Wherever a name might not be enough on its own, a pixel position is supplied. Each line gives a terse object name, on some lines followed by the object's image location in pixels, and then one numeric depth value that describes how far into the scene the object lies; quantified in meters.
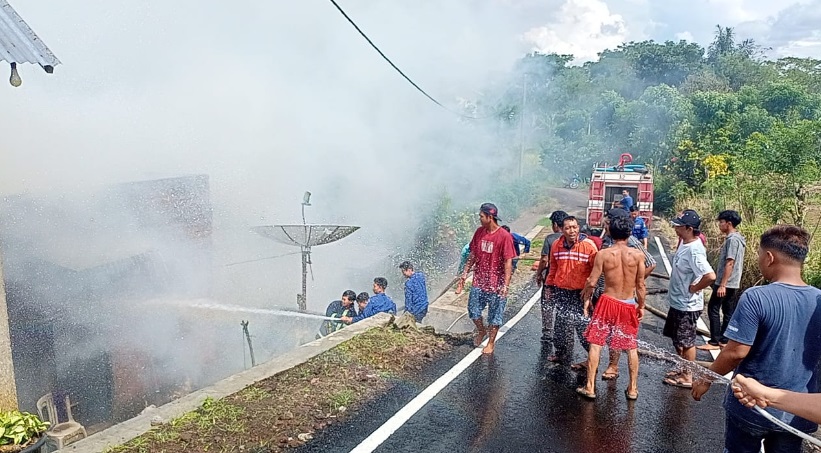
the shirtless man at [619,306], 5.00
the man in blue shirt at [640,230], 9.22
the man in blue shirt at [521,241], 8.76
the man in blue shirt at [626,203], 12.66
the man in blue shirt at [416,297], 7.58
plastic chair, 4.38
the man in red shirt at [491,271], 6.05
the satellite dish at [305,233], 8.91
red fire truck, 16.69
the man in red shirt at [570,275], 5.75
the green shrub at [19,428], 3.73
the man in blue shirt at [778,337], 2.91
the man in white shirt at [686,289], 5.41
